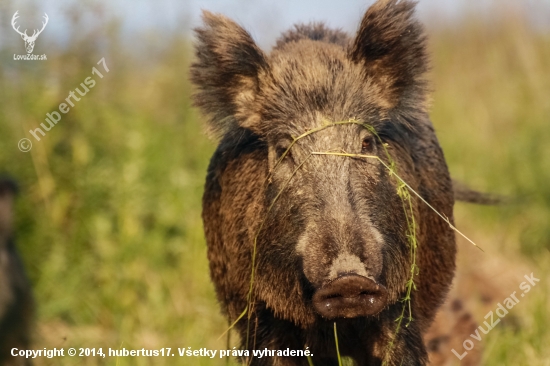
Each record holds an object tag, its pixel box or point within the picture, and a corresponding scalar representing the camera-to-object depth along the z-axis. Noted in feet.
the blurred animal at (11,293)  38.34
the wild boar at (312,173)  23.07
